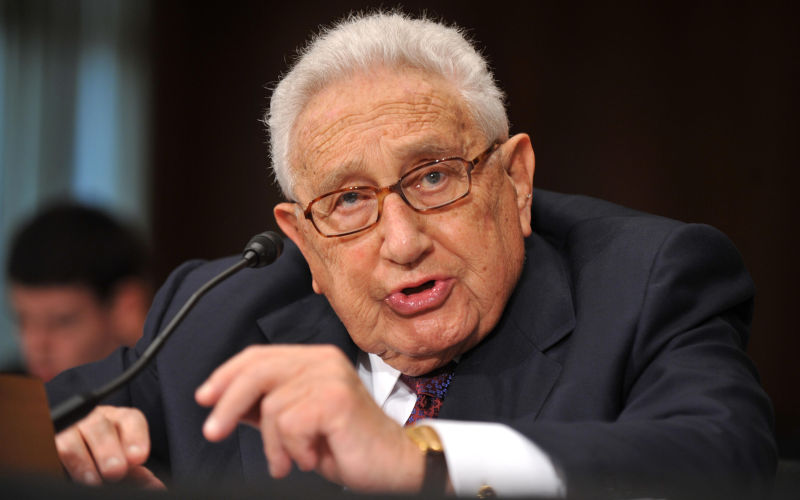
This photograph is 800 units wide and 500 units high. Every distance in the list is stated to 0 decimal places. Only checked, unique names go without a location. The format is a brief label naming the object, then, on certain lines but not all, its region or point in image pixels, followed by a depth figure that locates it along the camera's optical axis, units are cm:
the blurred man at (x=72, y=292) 349
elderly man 289
